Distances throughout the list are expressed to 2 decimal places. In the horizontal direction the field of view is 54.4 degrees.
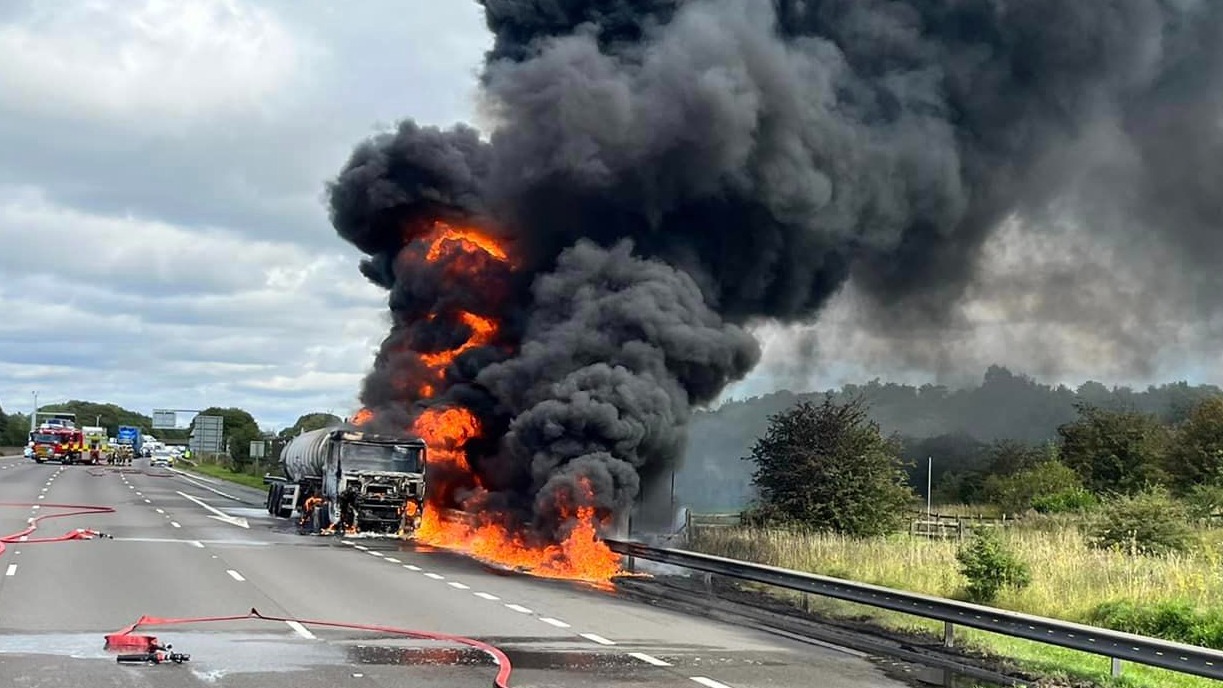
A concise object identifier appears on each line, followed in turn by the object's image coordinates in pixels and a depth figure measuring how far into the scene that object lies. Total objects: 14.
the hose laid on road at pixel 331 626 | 10.94
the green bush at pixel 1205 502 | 33.00
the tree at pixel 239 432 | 97.31
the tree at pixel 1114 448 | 55.19
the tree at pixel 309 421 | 51.83
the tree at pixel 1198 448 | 50.12
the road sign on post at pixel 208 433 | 100.31
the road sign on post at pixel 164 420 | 115.16
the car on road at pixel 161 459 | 104.36
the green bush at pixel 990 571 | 17.17
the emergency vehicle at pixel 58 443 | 89.74
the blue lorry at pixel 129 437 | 110.94
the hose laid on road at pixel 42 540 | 23.66
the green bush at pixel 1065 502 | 40.66
